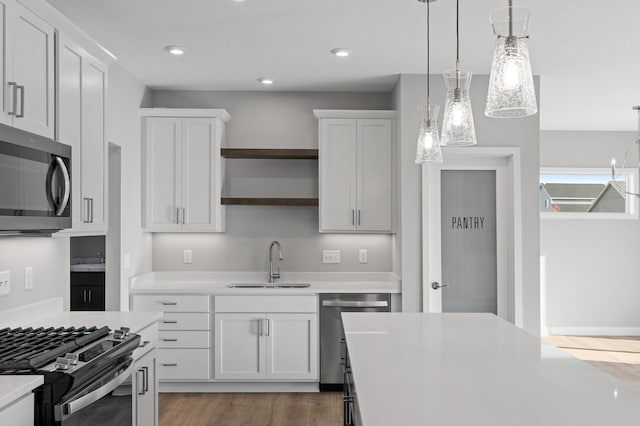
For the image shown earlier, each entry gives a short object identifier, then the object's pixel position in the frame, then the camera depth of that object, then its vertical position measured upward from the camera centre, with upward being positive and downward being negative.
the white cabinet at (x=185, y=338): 4.45 -0.91
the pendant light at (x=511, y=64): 1.48 +0.41
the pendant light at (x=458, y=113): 2.11 +0.40
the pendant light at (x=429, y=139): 2.55 +0.37
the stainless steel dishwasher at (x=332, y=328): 4.47 -0.83
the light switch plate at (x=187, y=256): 5.05 -0.30
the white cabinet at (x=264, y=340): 4.45 -0.92
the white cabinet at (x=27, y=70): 2.22 +0.63
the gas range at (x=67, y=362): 1.87 -0.49
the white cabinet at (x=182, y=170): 4.73 +0.42
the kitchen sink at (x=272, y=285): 4.71 -0.53
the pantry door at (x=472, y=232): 4.54 -0.08
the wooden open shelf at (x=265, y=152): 4.80 +0.58
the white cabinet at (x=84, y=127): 2.68 +0.47
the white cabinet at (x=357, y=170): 4.73 +0.42
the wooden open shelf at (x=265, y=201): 4.76 +0.17
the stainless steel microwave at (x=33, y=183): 2.12 +0.15
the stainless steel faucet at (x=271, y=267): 4.91 -0.39
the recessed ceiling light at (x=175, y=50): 3.84 +1.16
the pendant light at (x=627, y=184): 6.79 +0.54
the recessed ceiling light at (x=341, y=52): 3.87 +1.16
